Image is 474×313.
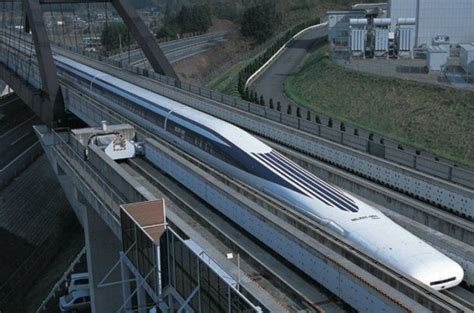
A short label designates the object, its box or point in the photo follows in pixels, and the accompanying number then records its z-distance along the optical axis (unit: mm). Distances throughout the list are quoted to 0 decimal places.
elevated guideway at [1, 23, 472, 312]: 12711
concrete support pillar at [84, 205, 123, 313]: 25438
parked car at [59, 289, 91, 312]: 28609
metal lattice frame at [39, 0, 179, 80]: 43156
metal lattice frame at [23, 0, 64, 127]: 37656
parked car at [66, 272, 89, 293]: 29328
